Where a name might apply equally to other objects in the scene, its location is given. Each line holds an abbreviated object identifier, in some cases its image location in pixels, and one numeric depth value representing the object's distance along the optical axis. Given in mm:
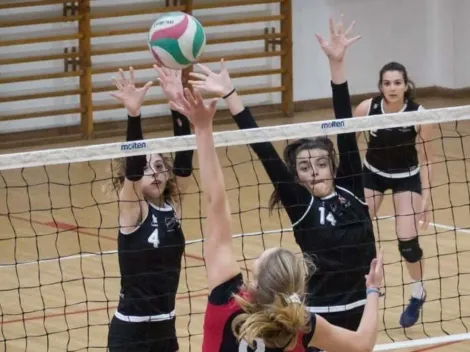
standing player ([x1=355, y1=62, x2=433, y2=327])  12877
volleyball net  10001
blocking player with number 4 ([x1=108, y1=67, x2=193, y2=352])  8997
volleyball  9051
